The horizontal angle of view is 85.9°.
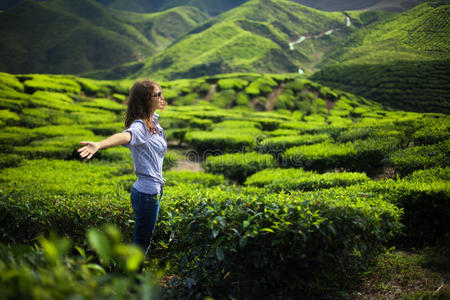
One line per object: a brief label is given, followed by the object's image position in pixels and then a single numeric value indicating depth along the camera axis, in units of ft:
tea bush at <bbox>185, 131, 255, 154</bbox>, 29.12
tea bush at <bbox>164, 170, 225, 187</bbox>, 18.78
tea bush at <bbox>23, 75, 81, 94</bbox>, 48.24
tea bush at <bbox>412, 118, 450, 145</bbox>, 17.95
